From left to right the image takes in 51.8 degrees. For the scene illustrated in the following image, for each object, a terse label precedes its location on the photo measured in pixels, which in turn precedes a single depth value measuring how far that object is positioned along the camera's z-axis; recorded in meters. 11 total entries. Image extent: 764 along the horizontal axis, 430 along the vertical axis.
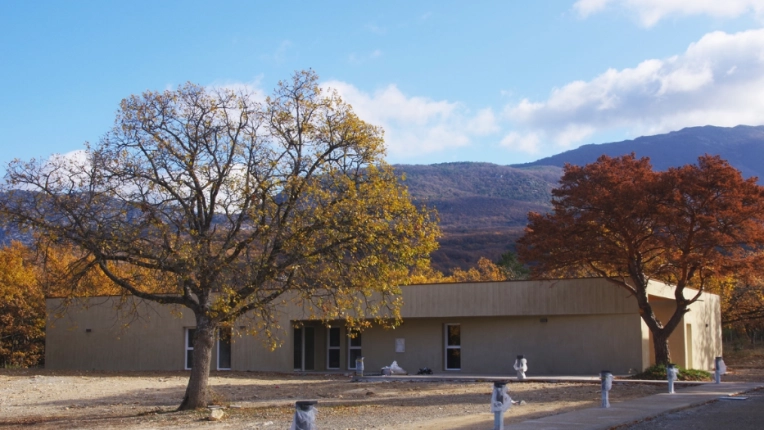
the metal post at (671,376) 21.00
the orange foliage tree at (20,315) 42.22
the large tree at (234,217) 15.99
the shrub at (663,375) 26.04
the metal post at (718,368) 24.70
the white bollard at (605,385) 16.72
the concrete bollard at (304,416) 10.20
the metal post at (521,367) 27.12
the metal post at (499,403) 12.39
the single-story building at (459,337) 29.98
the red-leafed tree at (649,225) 25.34
